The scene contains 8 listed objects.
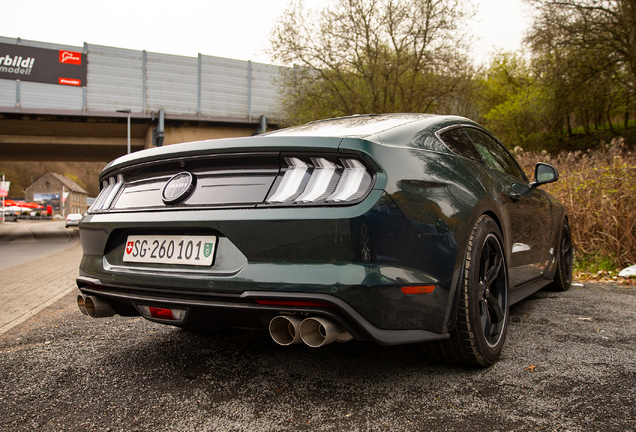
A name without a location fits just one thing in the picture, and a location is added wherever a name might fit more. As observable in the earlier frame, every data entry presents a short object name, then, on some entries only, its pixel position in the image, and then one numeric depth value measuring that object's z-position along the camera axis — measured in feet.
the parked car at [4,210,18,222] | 225.56
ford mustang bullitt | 5.84
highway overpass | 75.51
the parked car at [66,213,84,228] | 109.95
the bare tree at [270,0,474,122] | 56.44
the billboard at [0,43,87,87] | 72.33
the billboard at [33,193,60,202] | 370.94
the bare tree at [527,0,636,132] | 66.69
